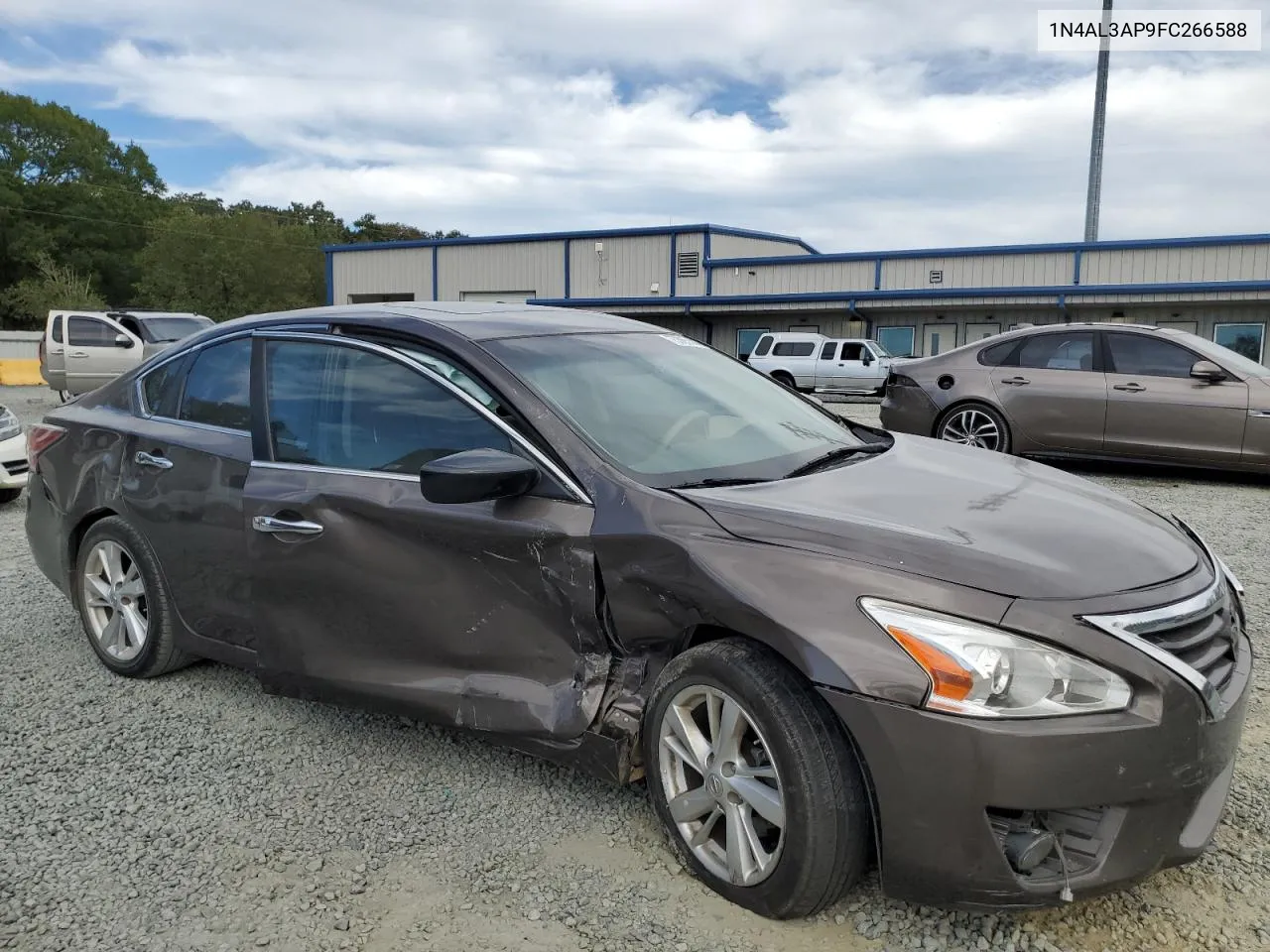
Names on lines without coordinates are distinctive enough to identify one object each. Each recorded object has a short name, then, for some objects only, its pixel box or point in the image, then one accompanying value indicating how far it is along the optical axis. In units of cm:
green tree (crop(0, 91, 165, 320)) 6194
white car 845
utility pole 2694
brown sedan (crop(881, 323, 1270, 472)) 874
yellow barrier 2802
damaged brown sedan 225
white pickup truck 2470
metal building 2570
